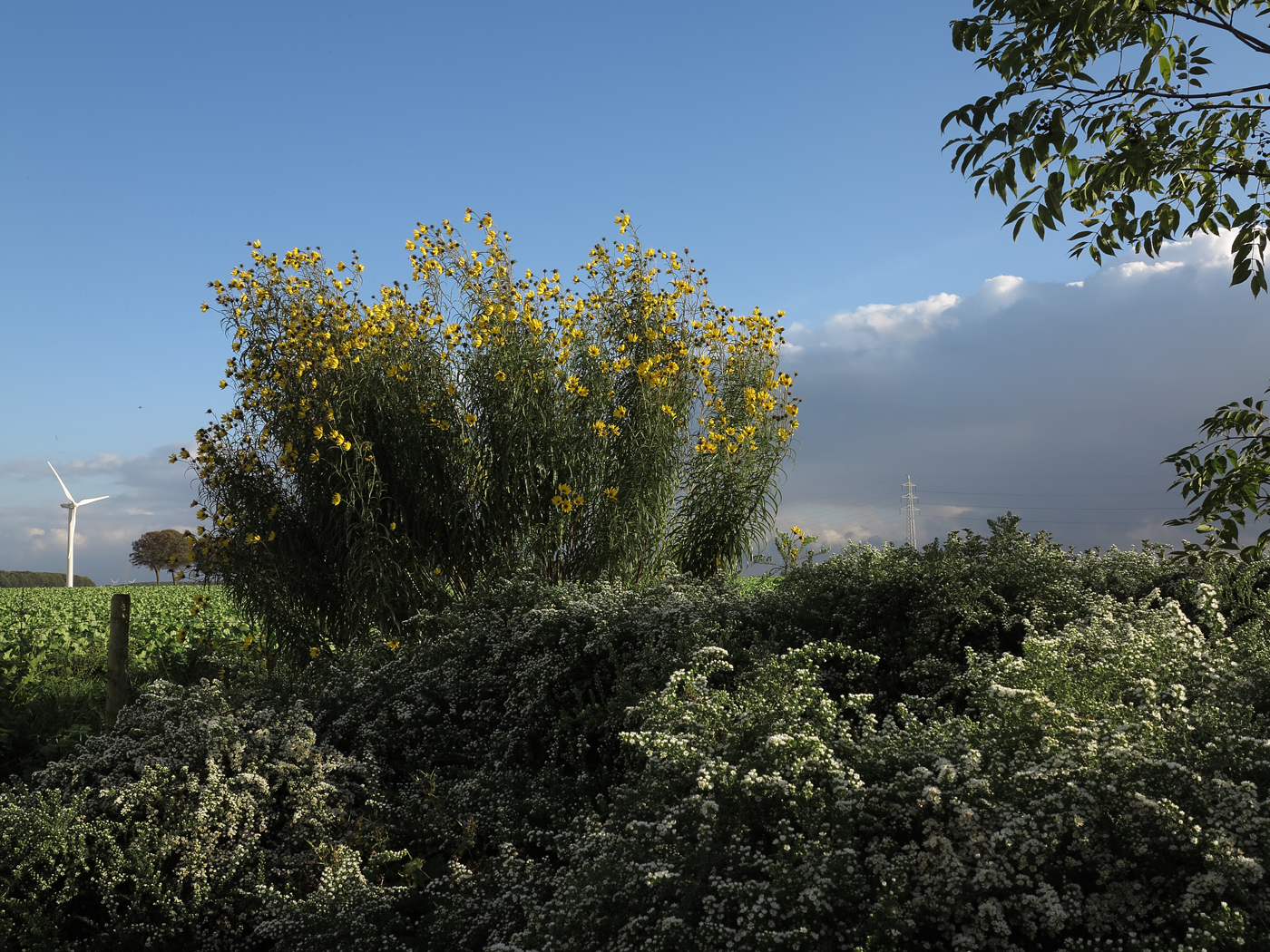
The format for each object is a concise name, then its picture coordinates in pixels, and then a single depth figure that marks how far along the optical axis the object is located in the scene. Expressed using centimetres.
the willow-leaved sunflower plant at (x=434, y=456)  632
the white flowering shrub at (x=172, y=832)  353
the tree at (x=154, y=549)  5719
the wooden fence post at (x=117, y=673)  623
